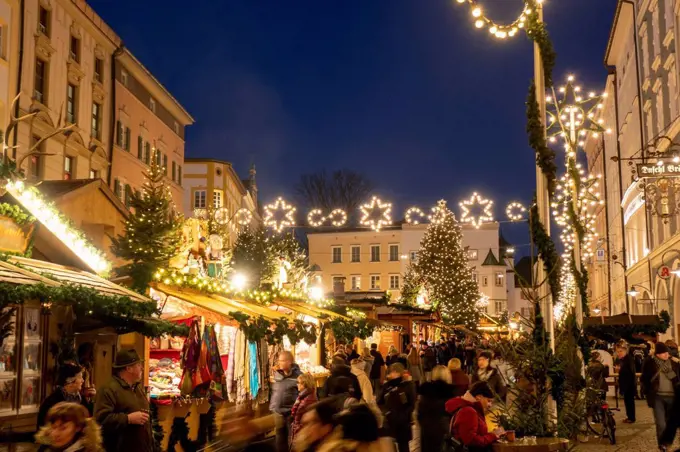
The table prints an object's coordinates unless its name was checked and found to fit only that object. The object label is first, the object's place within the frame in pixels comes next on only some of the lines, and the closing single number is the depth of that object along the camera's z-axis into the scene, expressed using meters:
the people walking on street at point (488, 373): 12.98
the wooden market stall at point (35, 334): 9.60
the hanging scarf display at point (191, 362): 13.12
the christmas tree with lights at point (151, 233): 16.30
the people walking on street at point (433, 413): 9.73
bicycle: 14.40
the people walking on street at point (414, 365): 22.62
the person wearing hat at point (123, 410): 6.94
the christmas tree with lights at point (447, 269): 60.03
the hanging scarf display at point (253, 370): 15.81
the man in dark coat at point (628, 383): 17.92
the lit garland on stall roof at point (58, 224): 11.70
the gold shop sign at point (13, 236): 10.61
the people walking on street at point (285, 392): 11.41
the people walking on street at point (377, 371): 22.23
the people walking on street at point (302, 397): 9.88
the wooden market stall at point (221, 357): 13.29
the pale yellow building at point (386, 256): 74.25
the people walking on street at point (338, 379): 10.75
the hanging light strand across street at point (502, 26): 11.18
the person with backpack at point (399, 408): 11.30
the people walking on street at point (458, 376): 13.80
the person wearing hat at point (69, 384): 7.97
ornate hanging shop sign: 18.89
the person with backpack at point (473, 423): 8.23
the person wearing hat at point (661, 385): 12.96
